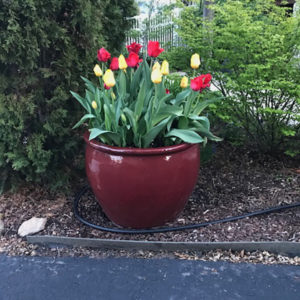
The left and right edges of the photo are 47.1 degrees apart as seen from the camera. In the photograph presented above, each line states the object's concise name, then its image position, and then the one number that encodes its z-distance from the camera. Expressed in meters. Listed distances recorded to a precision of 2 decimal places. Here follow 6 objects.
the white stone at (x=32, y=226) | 2.72
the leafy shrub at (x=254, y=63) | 3.06
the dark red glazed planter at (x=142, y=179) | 2.34
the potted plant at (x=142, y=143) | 2.35
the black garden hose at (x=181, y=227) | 2.63
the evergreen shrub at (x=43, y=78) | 2.57
